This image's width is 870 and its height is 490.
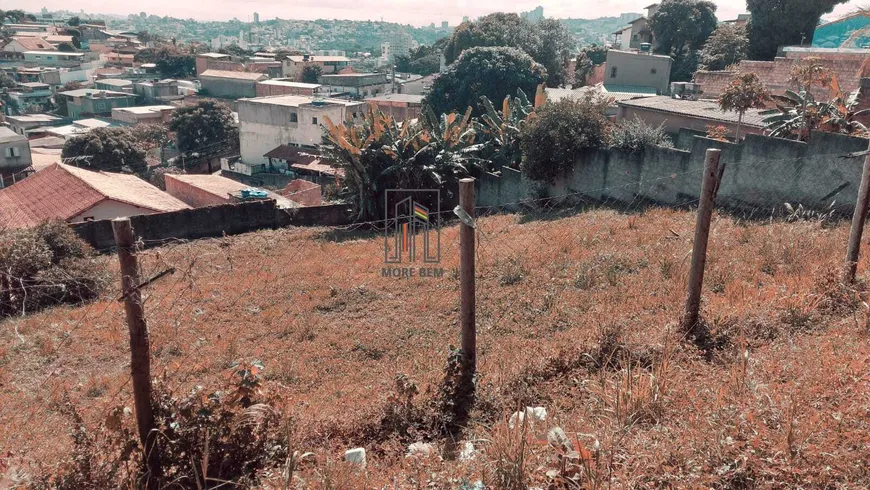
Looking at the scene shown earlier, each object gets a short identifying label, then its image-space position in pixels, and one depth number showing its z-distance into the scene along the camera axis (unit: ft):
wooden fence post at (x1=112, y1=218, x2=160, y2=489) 10.59
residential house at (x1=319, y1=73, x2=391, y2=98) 152.97
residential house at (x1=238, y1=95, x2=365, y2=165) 99.14
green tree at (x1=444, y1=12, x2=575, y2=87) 124.26
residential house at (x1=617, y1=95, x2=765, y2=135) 47.88
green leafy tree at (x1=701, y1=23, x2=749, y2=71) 86.07
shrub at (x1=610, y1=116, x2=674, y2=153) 41.37
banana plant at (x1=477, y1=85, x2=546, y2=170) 52.65
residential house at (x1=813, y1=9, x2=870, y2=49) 67.10
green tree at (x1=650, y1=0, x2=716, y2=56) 105.40
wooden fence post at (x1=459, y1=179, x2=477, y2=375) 13.23
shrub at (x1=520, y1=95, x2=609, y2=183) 44.39
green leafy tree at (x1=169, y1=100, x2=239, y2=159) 105.29
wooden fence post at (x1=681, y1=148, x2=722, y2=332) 14.65
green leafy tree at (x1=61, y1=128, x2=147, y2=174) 87.76
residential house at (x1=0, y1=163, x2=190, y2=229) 50.44
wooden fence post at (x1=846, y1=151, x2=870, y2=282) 16.67
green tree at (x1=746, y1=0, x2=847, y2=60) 80.18
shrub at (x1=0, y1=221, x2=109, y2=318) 32.32
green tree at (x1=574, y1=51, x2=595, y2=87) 111.45
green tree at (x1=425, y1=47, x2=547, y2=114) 95.20
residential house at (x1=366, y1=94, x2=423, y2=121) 112.45
